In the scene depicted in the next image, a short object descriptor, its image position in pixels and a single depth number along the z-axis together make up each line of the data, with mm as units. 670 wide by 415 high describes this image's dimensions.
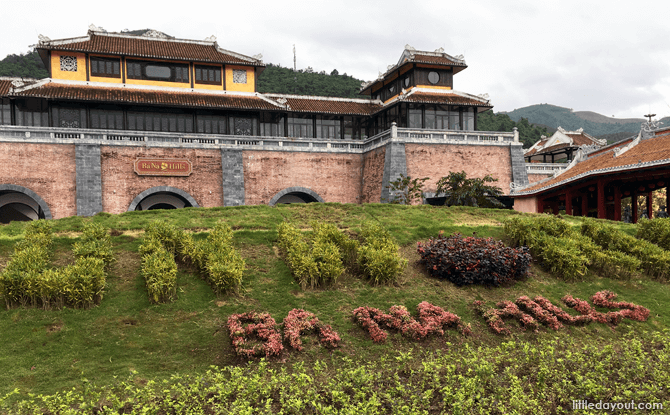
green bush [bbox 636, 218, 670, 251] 13602
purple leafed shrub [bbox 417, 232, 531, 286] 10438
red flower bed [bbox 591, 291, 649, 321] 9500
